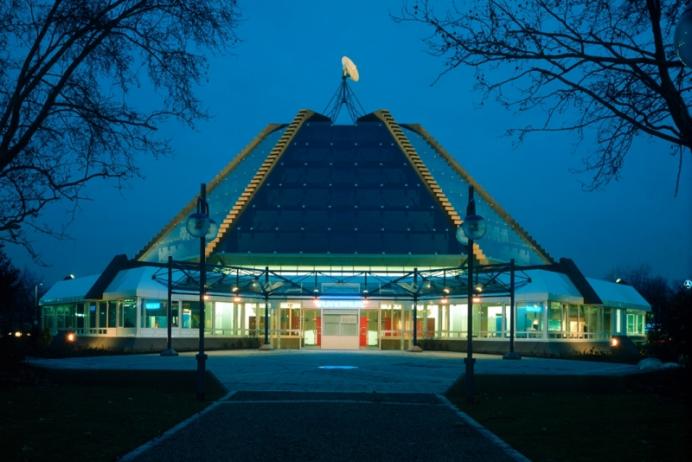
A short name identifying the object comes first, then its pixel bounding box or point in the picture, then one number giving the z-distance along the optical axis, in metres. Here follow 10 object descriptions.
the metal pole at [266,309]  54.12
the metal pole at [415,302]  53.34
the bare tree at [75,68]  14.00
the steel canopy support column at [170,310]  44.28
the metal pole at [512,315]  43.03
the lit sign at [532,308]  51.85
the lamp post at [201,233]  19.23
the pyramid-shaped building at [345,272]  52.84
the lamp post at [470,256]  19.11
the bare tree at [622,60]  10.95
